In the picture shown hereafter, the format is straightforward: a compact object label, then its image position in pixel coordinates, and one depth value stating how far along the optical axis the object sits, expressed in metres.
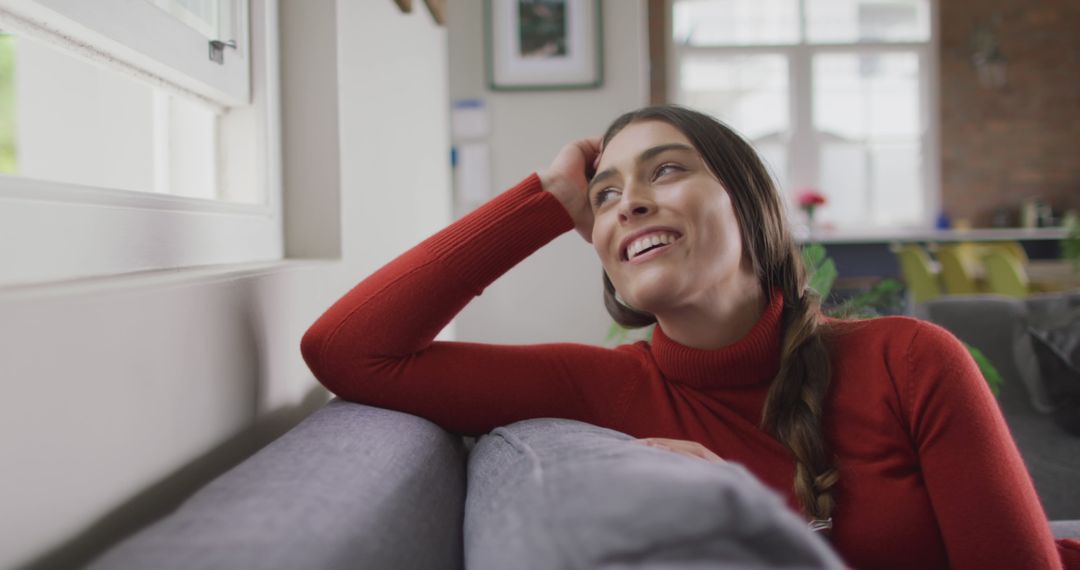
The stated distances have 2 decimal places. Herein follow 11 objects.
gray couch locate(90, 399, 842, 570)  0.45
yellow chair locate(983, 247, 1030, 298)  4.51
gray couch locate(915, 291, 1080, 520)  1.97
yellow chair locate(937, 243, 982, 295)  4.89
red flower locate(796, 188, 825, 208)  6.21
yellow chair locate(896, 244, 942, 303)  5.07
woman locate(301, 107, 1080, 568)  1.00
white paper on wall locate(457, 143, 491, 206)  3.83
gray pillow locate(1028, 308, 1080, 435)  2.00
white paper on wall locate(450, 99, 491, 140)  3.82
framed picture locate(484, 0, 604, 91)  3.74
